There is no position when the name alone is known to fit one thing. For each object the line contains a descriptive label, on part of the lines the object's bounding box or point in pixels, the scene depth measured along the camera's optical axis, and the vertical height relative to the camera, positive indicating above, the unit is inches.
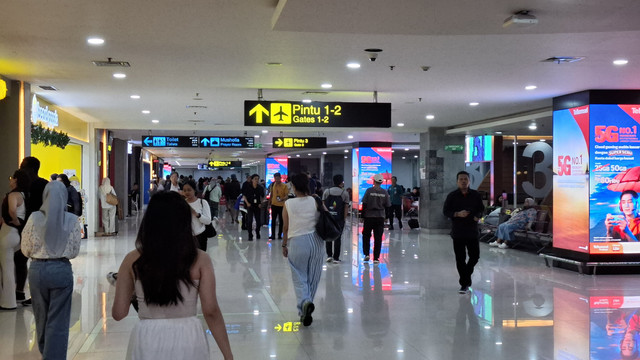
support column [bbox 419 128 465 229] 709.9 +4.8
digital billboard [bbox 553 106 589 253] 409.1 -2.6
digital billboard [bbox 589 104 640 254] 404.8 -1.2
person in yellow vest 557.6 -17.5
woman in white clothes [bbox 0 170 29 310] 246.7 -26.6
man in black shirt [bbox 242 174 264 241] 600.2 -22.8
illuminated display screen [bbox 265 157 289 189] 1427.2 +21.2
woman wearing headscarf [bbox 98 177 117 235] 622.3 -36.5
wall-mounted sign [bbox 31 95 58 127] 420.8 +44.9
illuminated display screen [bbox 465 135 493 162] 741.9 +32.9
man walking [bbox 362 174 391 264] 424.8 -22.4
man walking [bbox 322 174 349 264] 414.9 -17.2
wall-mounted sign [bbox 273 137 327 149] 711.1 +38.6
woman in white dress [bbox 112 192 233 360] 99.0 -18.2
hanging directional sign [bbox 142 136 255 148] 705.0 +39.9
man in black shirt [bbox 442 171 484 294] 314.2 -23.7
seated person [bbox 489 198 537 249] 546.6 -43.0
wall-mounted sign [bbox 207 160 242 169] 1657.2 +32.4
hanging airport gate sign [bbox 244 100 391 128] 397.7 +39.9
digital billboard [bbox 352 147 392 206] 944.9 +15.7
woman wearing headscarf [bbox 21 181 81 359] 170.4 -24.8
